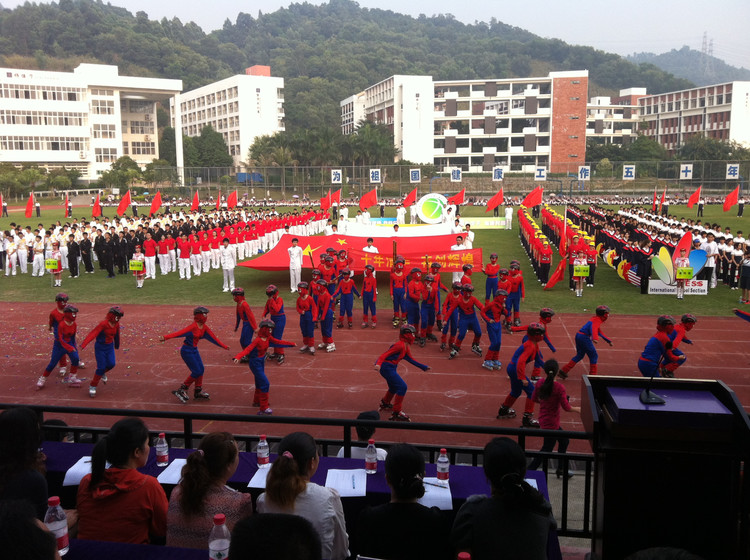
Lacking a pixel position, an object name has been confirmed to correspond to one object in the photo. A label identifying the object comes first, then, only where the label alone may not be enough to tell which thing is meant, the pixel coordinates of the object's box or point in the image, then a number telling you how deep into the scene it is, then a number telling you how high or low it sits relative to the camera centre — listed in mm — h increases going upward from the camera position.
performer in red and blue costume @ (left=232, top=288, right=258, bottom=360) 10406 -2111
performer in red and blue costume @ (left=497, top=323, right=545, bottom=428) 8156 -2424
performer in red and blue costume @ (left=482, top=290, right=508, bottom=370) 10648 -2356
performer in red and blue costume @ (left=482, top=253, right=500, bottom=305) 14326 -1944
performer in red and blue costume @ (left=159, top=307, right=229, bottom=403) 9258 -2343
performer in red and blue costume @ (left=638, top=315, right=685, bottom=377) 8789 -2244
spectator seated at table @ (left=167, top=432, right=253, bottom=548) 3549 -1792
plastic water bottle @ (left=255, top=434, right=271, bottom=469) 4664 -1968
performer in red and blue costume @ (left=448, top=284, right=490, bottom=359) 11261 -2342
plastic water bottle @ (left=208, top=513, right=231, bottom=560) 3029 -1722
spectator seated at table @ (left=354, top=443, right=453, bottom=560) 3326 -1790
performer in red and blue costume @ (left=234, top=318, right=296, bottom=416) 8867 -2464
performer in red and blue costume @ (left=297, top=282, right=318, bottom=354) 11430 -2307
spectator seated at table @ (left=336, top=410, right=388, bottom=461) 5665 -2330
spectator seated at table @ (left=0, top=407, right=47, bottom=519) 3703 -1647
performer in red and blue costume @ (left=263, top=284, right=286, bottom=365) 10961 -2195
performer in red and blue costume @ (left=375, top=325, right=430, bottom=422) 8555 -2405
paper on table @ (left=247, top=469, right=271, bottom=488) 4402 -2066
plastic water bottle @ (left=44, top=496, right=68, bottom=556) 3217 -1754
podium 2971 -1390
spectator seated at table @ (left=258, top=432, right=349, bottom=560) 3527 -1785
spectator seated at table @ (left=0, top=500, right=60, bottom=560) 2375 -1324
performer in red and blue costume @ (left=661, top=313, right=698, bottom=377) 8992 -2175
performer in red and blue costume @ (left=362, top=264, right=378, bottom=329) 13836 -2286
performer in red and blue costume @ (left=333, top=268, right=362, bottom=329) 13734 -2288
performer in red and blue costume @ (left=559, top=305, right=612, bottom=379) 9469 -2245
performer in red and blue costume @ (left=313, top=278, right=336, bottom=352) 11742 -2195
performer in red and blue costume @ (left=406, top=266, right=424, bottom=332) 12508 -2112
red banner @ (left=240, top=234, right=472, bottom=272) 17391 -1782
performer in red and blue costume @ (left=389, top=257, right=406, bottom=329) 13953 -2205
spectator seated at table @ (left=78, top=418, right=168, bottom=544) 3668 -1816
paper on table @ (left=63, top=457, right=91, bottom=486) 4590 -2075
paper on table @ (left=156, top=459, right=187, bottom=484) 4594 -2119
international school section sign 16875 -2660
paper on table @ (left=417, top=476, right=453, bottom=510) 4102 -2035
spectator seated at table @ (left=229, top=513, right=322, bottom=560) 2287 -1287
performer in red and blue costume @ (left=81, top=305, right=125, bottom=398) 9539 -2382
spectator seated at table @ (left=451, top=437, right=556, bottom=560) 3129 -1702
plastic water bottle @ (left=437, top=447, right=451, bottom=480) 4414 -1956
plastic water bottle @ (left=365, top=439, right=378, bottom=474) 4609 -1982
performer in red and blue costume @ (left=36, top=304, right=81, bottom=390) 9930 -2499
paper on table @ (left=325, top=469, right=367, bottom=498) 4340 -2085
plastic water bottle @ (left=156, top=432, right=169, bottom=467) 4902 -2047
